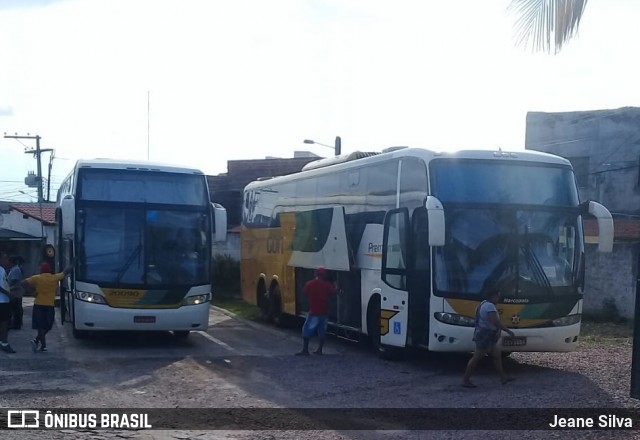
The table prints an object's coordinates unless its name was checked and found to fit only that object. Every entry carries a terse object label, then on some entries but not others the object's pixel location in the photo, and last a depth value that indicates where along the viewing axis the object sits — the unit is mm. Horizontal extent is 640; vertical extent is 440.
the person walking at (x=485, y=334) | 12727
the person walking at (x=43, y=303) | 16312
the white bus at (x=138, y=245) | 17016
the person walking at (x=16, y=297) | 19259
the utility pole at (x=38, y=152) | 59188
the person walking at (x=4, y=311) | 16156
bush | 37219
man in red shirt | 16781
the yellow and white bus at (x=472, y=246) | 13883
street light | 40656
